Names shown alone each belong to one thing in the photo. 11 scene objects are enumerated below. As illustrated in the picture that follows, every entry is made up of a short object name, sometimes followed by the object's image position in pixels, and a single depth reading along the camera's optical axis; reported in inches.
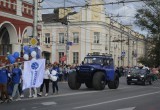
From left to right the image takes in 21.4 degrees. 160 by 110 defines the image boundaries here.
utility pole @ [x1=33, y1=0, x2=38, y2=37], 1154.5
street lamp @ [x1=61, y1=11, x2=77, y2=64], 2116.4
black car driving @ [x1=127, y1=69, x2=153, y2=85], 1448.3
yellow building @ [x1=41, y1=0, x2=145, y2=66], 2824.8
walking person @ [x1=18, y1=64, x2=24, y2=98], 818.2
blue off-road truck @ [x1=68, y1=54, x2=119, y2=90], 1066.1
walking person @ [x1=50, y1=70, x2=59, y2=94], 893.8
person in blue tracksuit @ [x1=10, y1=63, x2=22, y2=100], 764.1
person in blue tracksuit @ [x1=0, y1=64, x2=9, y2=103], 719.7
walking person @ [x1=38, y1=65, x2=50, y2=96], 875.1
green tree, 2628.0
